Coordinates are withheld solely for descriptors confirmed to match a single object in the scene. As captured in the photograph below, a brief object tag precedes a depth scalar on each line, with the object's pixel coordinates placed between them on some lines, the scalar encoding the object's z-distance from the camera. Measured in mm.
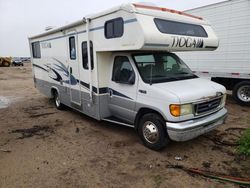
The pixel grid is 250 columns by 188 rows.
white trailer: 7414
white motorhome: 4016
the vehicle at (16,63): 47094
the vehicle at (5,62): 42250
